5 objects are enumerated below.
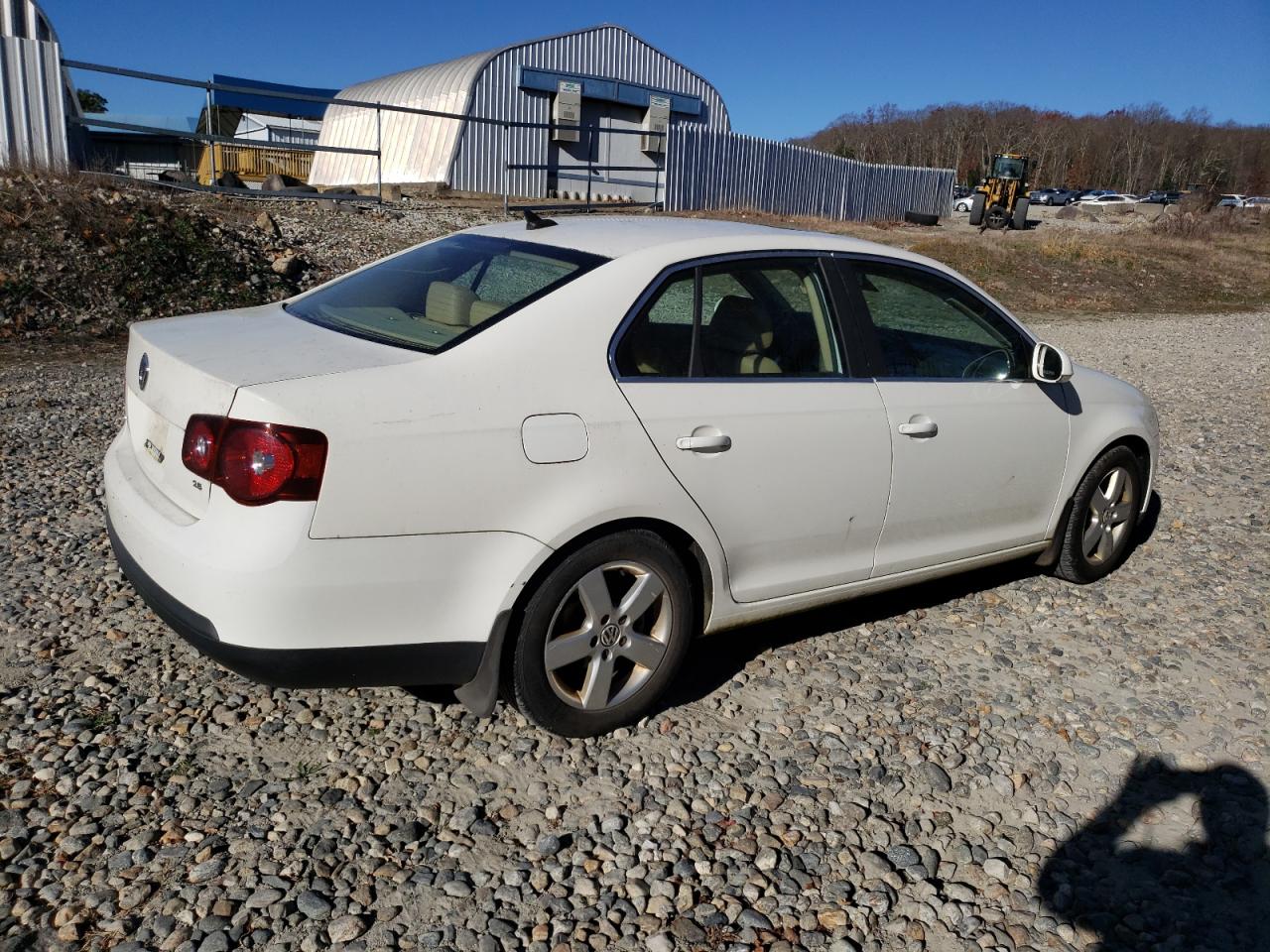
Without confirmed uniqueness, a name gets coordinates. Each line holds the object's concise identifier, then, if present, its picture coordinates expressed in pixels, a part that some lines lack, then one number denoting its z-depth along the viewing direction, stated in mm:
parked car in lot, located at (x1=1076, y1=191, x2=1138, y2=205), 70706
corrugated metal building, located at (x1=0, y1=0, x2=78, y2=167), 14406
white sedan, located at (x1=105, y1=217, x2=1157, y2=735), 2959
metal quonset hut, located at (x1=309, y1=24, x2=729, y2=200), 25734
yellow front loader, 38000
